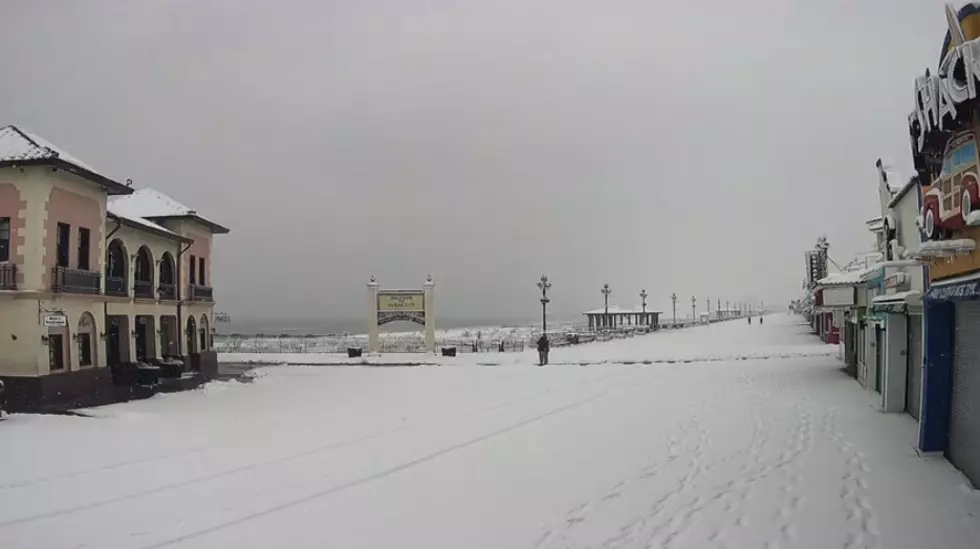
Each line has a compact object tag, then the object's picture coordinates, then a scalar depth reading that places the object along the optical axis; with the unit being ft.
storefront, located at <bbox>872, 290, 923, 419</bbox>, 41.57
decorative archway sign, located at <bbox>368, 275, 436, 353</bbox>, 126.82
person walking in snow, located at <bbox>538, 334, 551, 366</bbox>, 97.96
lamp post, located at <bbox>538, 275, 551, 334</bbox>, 133.49
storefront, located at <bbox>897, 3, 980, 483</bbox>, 21.89
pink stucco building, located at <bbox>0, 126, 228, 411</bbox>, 53.88
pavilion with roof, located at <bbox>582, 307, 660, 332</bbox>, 253.26
